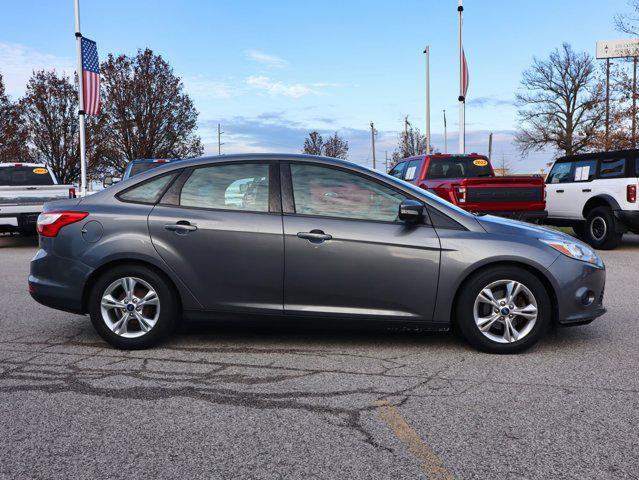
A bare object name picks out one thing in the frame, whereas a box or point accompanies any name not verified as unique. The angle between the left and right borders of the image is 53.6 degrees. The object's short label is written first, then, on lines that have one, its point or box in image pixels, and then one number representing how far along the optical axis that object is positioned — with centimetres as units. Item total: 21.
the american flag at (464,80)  2353
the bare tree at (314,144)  7656
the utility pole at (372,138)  7964
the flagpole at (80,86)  2180
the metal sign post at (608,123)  2858
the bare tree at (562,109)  5362
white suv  1208
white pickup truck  1362
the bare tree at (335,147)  7712
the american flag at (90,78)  2125
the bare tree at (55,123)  4022
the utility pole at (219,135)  10119
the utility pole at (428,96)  3747
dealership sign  5497
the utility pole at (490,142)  8181
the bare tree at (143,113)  4156
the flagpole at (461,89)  2336
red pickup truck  1152
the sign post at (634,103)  2581
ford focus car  484
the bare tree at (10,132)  3641
